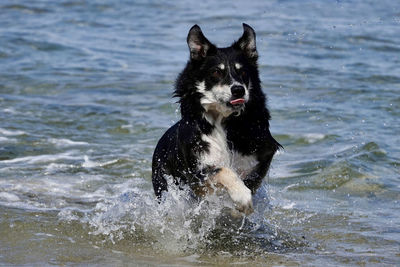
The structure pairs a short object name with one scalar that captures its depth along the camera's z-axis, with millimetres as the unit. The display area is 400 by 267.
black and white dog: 11258
